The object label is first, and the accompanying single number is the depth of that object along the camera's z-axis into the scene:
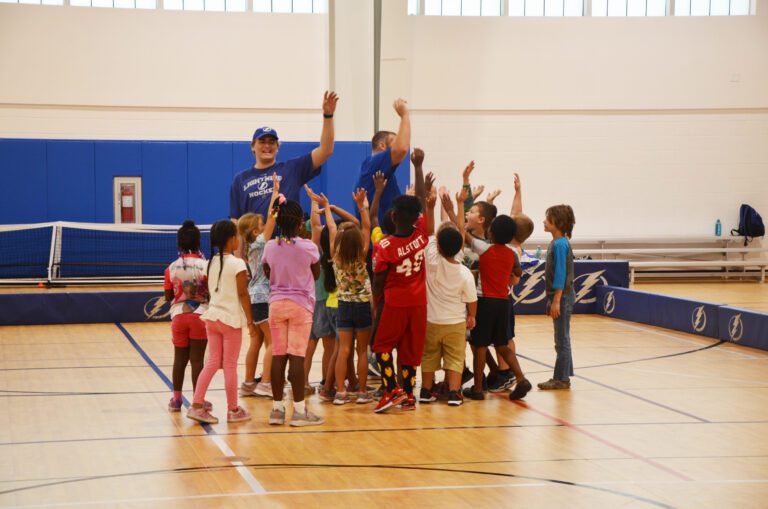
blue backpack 19.81
